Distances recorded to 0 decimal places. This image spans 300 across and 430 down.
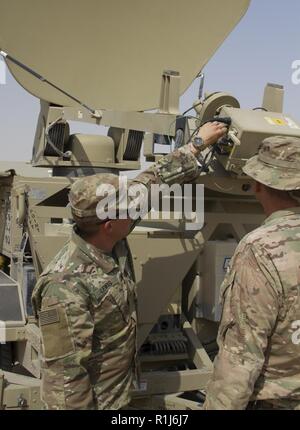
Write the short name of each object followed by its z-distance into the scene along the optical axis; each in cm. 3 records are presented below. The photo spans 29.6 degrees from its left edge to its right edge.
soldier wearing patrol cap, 237
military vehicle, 356
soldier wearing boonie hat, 210
